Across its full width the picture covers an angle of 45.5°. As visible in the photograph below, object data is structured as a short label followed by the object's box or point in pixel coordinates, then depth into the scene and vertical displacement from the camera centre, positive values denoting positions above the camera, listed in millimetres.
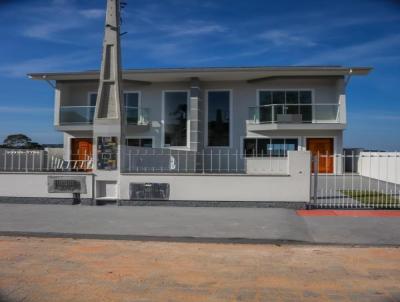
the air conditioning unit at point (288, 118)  25312 +1872
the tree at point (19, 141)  34094 +644
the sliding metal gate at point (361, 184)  13352 -1247
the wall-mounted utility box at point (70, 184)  13711 -968
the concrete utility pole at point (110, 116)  13750 +1062
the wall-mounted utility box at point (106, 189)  13781 -1109
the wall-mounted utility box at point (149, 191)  13398 -1116
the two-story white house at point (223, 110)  25344 +2331
